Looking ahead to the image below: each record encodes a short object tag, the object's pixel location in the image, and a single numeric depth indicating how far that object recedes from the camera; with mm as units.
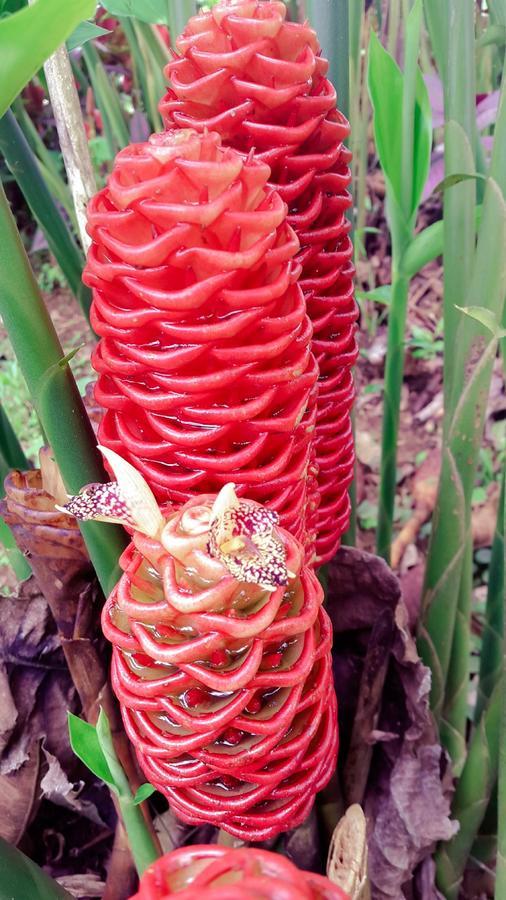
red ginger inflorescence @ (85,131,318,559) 331
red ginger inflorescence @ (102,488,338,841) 338
